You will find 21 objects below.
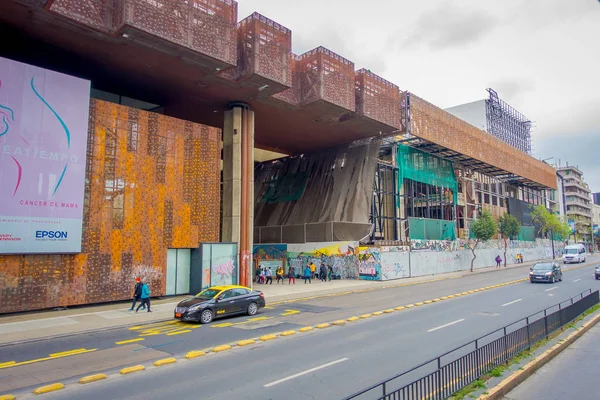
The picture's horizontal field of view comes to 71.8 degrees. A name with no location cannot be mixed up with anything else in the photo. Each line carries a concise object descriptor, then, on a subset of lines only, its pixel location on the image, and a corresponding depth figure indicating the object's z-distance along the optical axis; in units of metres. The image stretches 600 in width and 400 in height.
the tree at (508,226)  54.97
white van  54.13
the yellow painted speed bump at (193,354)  11.26
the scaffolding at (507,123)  87.19
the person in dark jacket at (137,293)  19.45
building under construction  19.88
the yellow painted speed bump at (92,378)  9.38
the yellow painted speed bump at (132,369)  9.96
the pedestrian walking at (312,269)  35.45
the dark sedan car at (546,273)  29.31
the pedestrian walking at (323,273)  34.84
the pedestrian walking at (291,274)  33.88
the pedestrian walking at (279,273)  33.69
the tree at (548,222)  69.56
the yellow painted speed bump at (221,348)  12.02
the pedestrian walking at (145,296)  19.14
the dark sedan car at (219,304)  16.48
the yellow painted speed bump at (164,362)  10.60
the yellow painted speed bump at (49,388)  8.75
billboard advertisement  18.64
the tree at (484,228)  47.44
